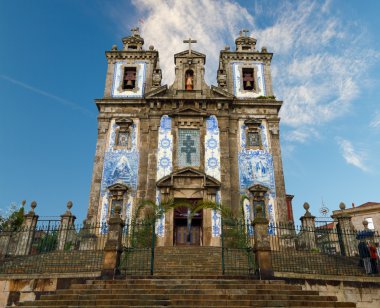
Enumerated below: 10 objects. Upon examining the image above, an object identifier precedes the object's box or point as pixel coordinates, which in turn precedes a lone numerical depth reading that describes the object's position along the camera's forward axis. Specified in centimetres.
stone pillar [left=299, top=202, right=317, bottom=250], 1773
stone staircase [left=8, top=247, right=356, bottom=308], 823
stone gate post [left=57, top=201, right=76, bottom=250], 1702
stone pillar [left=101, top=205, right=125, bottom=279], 1080
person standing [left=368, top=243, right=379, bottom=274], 1266
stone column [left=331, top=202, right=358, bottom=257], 1571
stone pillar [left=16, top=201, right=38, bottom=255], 1611
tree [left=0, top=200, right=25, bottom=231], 3134
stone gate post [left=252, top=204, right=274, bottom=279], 1072
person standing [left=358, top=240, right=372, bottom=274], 1269
